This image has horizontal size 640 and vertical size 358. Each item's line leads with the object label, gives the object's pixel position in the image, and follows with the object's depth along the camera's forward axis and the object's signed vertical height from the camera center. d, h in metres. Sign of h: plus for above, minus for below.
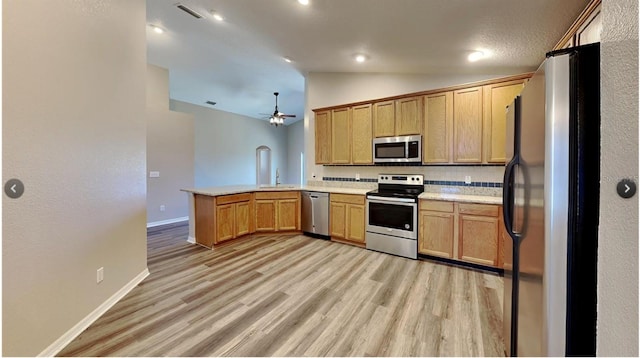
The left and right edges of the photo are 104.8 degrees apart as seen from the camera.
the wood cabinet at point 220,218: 3.79 -0.69
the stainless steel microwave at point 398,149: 3.74 +0.41
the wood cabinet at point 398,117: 3.76 +0.93
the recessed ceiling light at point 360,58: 3.88 +1.89
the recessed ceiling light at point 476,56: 3.31 +1.64
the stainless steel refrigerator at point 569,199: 0.82 -0.08
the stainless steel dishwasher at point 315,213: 4.31 -0.68
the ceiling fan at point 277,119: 5.75 +1.34
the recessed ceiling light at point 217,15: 3.20 +2.11
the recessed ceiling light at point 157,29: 3.73 +2.25
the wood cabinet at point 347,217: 3.94 -0.70
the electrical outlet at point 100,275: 2.08 -0.85
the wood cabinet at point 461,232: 2.96 -0.72
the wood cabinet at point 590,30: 1.77 +1.14
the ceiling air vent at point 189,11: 3.17 +2.16
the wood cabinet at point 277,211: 4.48 -0.66
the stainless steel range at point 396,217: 3.43 -0.61
